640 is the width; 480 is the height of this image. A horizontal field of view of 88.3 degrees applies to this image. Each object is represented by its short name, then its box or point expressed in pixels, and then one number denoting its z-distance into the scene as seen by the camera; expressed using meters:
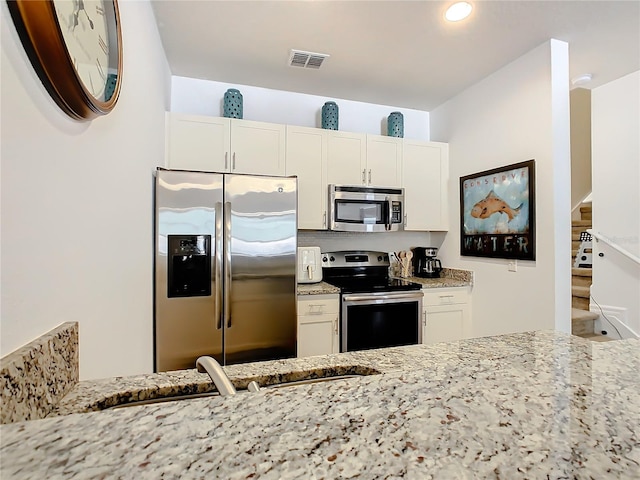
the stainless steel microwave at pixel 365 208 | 2.88
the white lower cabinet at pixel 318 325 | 2.47
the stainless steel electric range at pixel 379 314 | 2.53
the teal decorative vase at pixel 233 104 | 2.73
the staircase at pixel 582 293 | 3.22
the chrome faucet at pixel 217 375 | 0.59
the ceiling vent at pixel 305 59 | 2.42
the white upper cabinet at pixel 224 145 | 2.53
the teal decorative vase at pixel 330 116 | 2.98
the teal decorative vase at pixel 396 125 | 3.20
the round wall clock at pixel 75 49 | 0.66
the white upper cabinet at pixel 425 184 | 3.16
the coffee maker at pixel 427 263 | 3.27
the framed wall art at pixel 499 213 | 2.39
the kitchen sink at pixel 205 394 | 0.70
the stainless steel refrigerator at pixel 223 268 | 2.01
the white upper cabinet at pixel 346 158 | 2.91
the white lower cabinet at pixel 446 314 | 2.79
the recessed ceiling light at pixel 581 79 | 2.77
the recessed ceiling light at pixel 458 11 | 1.90
